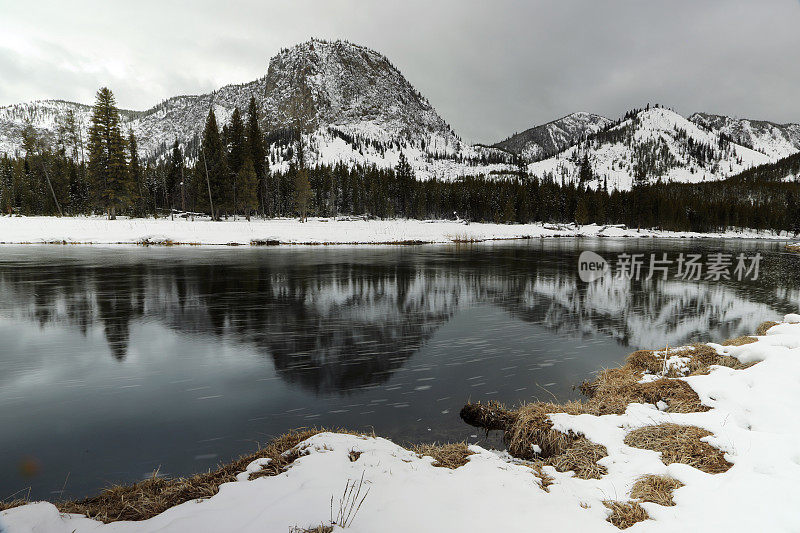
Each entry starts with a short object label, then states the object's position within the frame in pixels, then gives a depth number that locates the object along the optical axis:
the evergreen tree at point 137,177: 74.41
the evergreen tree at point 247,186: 68.44
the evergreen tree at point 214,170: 68.19
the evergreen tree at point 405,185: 134.20
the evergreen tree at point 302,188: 82.81
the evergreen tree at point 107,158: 56.81
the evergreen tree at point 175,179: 88.01
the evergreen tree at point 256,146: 76.50
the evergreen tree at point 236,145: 70.62
